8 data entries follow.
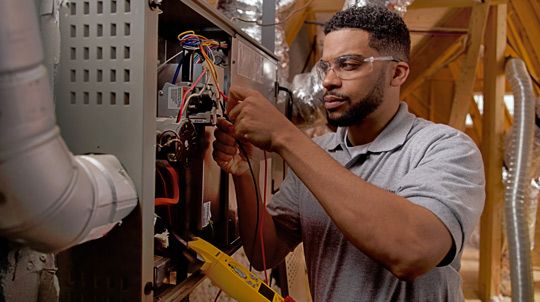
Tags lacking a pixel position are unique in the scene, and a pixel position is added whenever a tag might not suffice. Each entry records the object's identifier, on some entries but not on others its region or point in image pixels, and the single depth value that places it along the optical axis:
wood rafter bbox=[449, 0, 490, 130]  2.62
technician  0.73
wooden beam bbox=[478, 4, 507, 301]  2.59
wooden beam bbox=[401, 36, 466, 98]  3.78
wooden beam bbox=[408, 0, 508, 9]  2.53
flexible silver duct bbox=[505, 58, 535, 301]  2.03
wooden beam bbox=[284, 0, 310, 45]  2.39
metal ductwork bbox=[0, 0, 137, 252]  0.44
